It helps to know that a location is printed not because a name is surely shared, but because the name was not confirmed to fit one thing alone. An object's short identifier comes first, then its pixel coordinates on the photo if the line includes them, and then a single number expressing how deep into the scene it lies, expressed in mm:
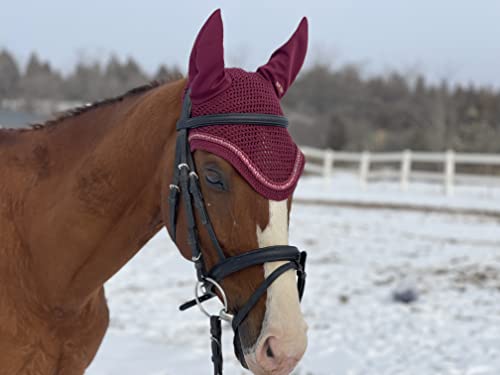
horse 1634
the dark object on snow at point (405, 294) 6105
